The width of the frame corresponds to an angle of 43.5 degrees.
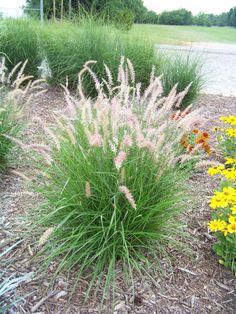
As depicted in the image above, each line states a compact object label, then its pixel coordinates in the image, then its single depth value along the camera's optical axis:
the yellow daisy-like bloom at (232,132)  2.68
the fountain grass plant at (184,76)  4.34
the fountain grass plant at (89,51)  4.43
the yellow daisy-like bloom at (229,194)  1.77
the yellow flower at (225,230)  1.67
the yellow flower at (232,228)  1.65
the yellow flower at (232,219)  1.68
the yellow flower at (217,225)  1.70
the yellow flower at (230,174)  1.95
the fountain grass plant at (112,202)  1.61
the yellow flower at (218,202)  1.75
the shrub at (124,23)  5.11
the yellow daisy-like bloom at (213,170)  2.07
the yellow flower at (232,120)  2.82
